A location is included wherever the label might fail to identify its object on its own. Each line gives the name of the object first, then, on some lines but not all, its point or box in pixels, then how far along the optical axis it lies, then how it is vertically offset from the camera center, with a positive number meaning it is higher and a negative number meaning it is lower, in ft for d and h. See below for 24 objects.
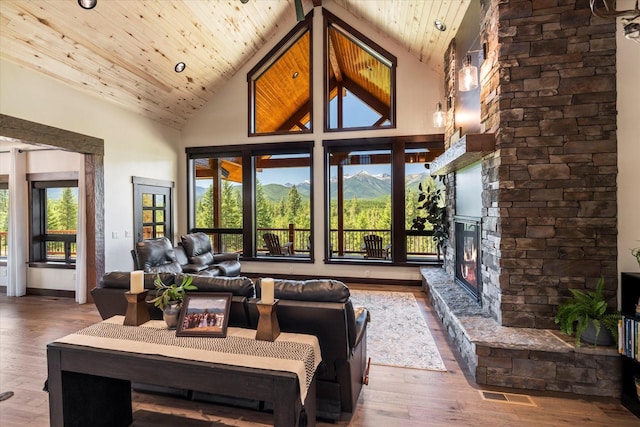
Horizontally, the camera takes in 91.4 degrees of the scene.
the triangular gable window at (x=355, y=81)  20.25 +8.91
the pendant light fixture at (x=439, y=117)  16.25 +4.93
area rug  9.94 -4.74
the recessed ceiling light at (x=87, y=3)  12.11 +8.31
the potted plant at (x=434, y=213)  17.76 -0.14
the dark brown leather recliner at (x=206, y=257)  17.30 -2.55
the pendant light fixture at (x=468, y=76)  11.07 +4.82
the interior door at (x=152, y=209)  19.24 +0.38
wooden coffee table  5.15 -2.98
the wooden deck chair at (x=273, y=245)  22.43 -2.31
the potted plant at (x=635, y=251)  8.14 -1.18
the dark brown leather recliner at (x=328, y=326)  6.51 -2.43
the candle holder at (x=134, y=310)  7.00 -2.15
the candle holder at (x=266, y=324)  6.23 -2.23
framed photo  6.45 -2.16
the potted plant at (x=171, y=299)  6.79 -1.89
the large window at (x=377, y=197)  19.99 +0.97
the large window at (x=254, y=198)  22.07 +1.12
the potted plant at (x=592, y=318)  8.20 -2.94
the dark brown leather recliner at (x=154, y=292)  7.04 -1.87
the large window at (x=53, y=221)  17.97 -0.31
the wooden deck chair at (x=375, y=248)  20.99 -2.47
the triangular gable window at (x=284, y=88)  21.44 +9.03
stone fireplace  9.02 +1.16
